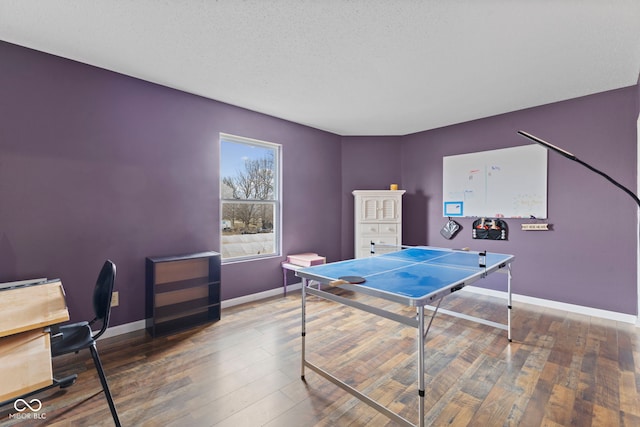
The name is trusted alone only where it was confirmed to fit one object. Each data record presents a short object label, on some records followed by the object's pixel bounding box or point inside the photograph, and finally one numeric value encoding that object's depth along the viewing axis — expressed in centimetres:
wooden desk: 109
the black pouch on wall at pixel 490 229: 411
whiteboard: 383
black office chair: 163
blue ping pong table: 159
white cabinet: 489
